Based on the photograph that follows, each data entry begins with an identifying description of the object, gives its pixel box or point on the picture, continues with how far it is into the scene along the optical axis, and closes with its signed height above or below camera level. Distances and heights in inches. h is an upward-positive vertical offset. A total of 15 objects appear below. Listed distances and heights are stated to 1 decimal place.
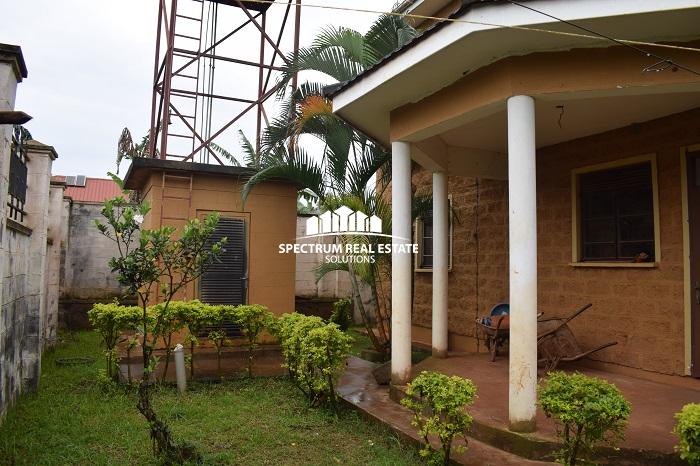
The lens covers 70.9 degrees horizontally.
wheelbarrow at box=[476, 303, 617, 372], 210.4 -31.3
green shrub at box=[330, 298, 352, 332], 381.7 -36.3
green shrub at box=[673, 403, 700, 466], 97.0 -32.8
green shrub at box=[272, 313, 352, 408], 194.2 -35.8
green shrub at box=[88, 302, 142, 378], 231.9 -27.4
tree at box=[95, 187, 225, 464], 143.6 +2.1
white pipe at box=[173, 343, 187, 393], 227.6 -48.9
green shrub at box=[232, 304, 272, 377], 253.0 -27.7
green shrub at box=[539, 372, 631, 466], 113.6 -32.5
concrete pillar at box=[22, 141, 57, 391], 221.0 +11.0
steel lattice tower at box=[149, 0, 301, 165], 352.8 +145.6
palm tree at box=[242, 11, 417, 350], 268.8 +67.1
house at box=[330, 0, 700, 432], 149.3 +48.5
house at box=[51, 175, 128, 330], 436.1 -0.6
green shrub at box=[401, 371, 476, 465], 134.2 -38.3
